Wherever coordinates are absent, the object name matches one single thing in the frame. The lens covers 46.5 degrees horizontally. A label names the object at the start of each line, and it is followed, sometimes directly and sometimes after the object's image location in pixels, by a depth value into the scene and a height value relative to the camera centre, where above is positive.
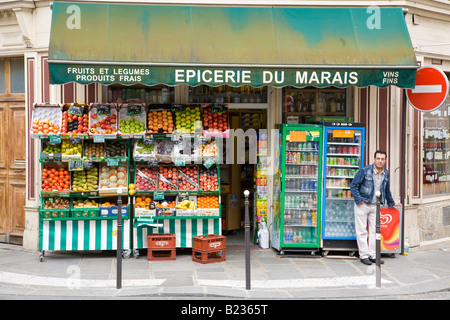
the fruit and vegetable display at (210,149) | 9.39 +0.20
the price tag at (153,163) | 9.31 -0.05
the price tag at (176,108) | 9.48 +0.94
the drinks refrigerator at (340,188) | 9.48 -0.52
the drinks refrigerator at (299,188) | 9.44 -0.52
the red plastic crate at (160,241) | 9.12 -1.41
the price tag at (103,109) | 9.28 +0.91
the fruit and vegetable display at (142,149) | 9.32 +0.20
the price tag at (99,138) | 9.03 +0.38
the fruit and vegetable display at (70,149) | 9.09 +0.20
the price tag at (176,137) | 9.24 +0.41
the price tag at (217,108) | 9.52 +0.94
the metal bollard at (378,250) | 7.55 -1.32
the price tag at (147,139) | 9.23 +0.37
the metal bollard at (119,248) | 7.34 -1.24
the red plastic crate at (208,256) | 8.90 -1.68
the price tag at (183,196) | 9.42 -0.65
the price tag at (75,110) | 9.18 +0.89
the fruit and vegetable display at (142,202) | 9.35 -0.75
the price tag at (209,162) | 9.37 -0.04
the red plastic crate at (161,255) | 9.14 -1.67
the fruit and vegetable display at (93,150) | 9.28 +0.18
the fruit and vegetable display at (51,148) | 9.18 +0.22
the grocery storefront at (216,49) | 8.50 +1.86
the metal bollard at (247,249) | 7.38 -1.28
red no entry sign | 9.17 +1.23
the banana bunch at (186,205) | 9.37 -0.81
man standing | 9.05 -0.66
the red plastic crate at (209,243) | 8.88 -1.42
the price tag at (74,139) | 9.04 +0.37
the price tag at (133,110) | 9.36 +0.90
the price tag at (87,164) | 9.10 -0.06
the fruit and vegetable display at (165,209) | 9.34 -0.87
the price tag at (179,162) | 9.28 -0.04
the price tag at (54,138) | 9.00 +0.38
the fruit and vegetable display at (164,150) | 9.34 +0.18
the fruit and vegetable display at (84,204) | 9.28 -0.78
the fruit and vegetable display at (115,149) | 9.39 +0.20
